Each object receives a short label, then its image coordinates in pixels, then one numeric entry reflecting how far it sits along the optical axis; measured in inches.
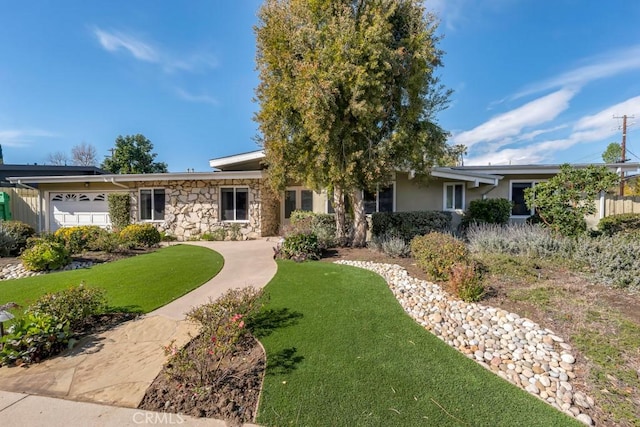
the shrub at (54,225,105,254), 351.9
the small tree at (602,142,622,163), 1191.6
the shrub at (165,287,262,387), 106.7
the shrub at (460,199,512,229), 422.3
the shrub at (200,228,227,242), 494.0
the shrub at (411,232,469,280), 209.3
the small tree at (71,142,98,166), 1392.7
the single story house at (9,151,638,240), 484.4
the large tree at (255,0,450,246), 279.6
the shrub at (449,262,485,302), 177.3
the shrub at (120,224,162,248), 400.1
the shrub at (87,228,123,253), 359.9
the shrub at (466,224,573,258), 257.4
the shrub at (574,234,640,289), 185.9
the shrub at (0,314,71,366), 125.7
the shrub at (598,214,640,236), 378.3
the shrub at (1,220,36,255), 366.9
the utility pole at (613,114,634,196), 869.2
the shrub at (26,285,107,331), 150.5
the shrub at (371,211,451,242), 395.9
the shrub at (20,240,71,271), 283.6
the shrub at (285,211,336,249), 353.7
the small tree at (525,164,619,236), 268.7
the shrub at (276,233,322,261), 309.3
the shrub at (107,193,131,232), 528.1
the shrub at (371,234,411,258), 302.5
